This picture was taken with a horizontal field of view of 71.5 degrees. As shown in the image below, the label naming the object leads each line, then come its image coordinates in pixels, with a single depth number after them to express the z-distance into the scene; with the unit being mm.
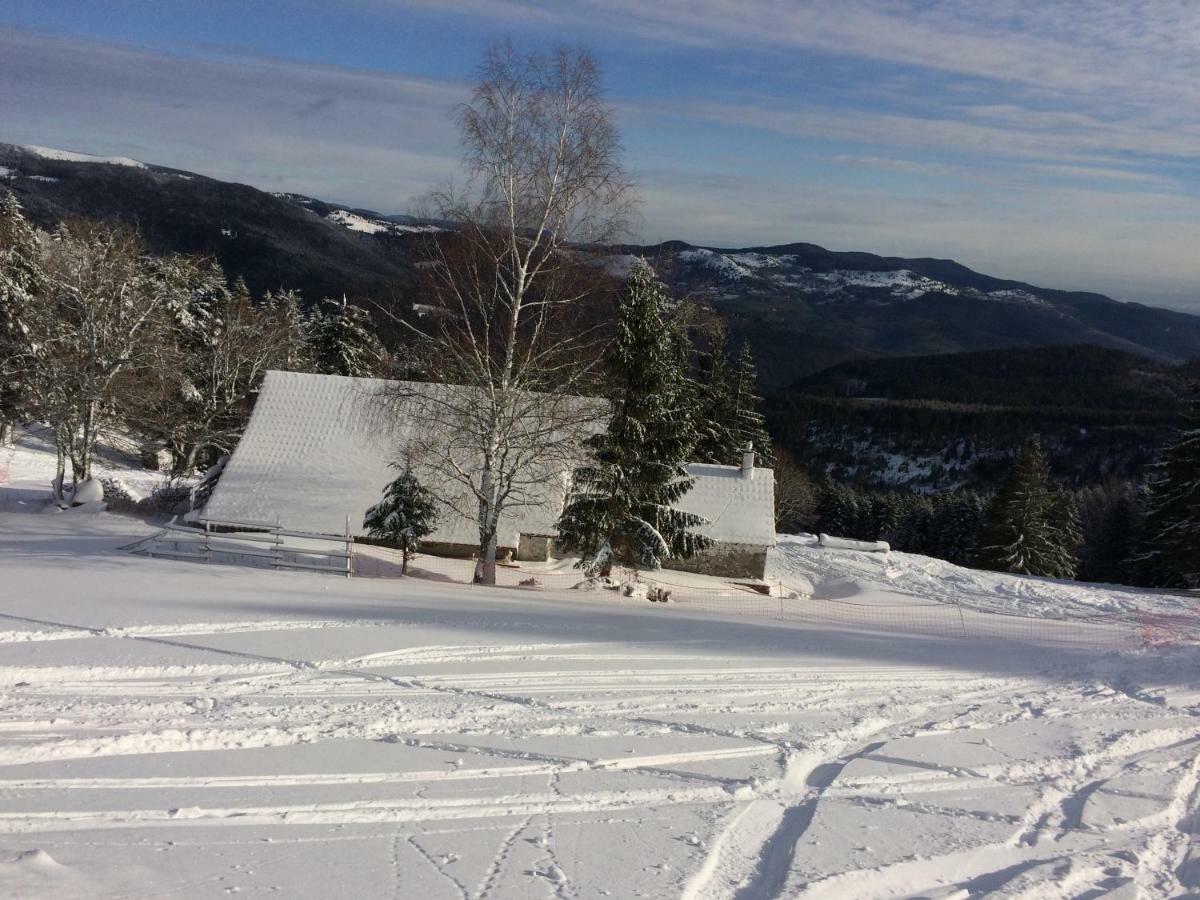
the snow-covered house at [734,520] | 24438
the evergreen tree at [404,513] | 16109
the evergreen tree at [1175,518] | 28031
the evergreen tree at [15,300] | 24188
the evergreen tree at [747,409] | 38406
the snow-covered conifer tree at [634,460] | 17984
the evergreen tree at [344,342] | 35622
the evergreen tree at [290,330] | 33656
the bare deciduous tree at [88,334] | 21734
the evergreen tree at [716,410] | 36312
